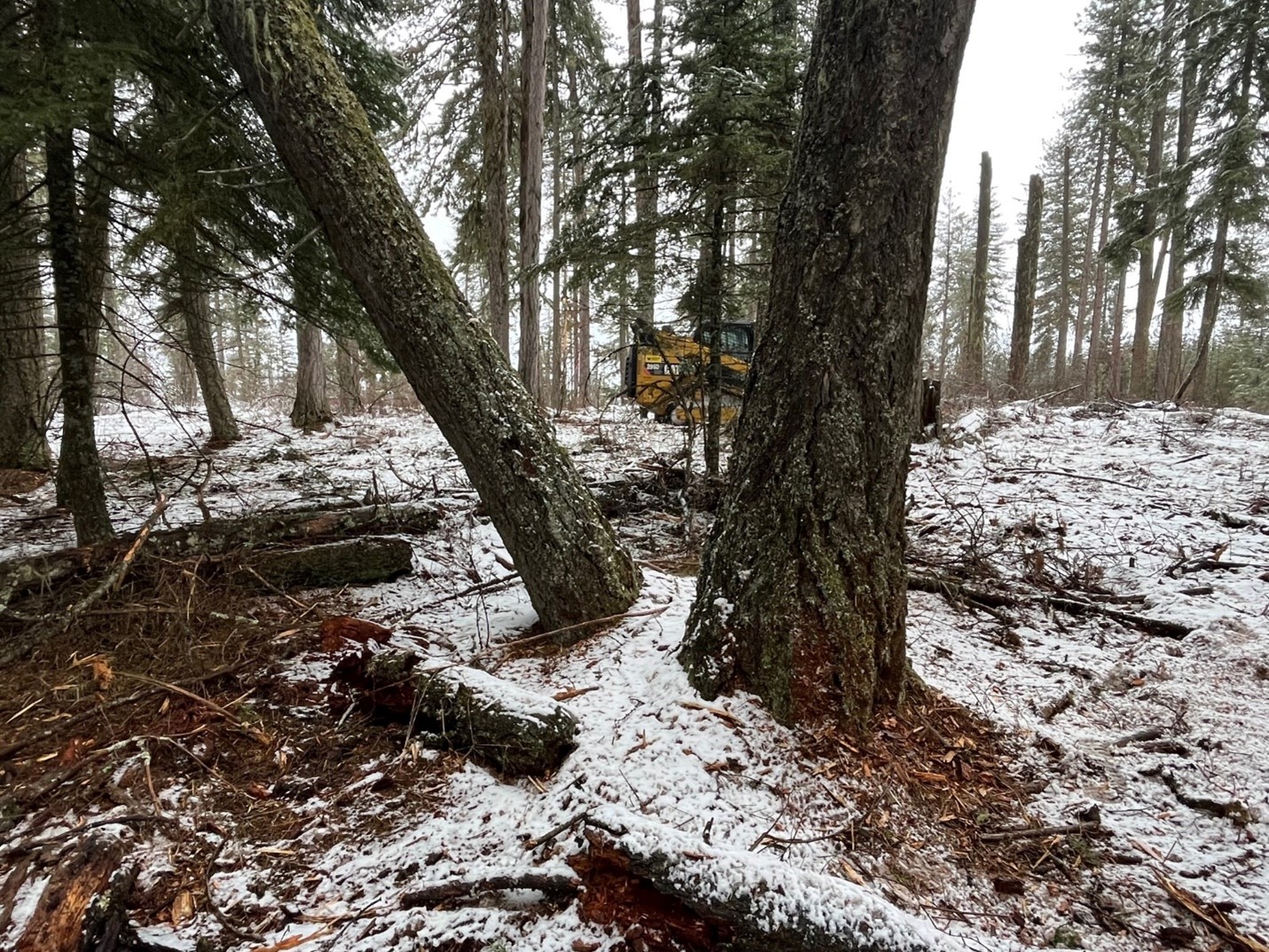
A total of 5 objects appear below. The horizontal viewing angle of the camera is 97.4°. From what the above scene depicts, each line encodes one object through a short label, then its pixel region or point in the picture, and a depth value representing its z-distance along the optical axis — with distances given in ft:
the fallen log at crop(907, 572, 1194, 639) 10.45
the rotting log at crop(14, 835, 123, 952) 4.75
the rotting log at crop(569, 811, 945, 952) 4.70
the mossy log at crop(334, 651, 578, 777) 7.16
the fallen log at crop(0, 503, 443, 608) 9.56
